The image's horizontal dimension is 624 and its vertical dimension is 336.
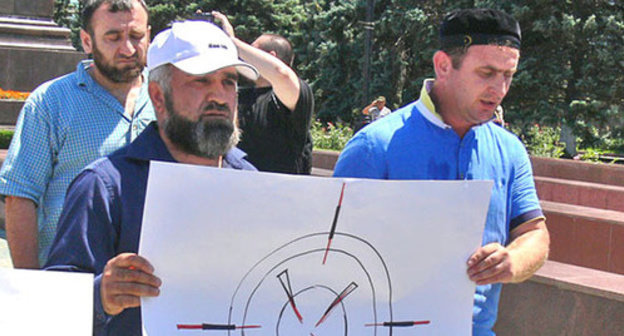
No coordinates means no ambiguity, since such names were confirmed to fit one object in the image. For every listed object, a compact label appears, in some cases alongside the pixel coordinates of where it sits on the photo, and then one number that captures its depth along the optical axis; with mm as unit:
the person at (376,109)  18406
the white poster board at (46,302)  1959
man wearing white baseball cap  2113
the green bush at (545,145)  17906
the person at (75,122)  2865
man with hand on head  3903
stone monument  13766
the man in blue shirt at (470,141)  2648
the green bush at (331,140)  18750
